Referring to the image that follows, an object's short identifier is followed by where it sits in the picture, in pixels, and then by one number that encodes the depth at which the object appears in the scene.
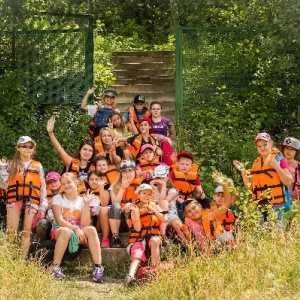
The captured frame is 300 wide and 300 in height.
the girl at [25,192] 6.69
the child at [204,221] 6.51
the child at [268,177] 6.68
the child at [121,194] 6.81
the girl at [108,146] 7.50
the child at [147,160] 7.38
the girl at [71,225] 6.47
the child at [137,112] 8.36
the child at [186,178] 7.27
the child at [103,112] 8.22
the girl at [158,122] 8.24
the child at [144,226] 6.43
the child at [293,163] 7.20
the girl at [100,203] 6.83
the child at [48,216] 6.83
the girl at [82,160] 7.24
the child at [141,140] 7.75
